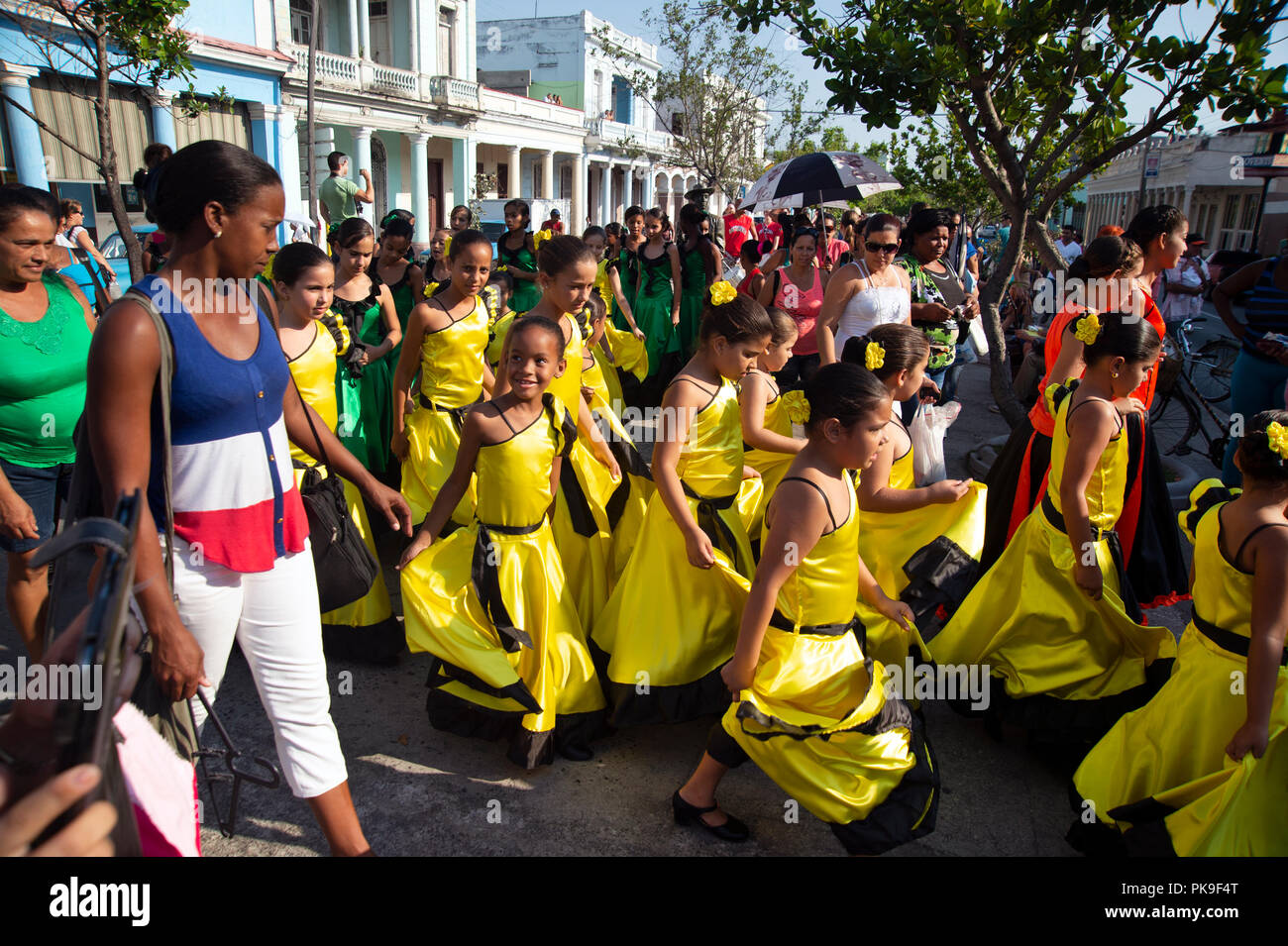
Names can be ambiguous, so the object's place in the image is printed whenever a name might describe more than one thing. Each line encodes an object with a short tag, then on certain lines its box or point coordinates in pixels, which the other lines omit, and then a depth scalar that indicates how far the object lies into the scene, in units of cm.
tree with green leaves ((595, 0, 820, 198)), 2212
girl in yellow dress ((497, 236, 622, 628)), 360
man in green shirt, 822
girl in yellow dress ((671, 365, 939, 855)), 241
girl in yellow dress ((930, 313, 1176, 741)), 301
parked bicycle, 645
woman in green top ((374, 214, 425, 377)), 566
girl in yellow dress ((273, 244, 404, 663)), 380
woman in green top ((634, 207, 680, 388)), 823
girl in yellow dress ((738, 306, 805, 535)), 347
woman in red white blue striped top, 181
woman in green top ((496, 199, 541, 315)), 775
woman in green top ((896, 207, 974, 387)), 506
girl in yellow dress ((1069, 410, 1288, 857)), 217
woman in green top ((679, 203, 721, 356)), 812
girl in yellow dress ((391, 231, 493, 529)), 438
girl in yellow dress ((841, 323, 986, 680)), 314
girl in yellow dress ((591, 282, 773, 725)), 315
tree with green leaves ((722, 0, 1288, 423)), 452
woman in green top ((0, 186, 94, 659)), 296
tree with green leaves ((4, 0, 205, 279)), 685
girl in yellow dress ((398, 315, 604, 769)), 304
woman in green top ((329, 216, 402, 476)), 487
